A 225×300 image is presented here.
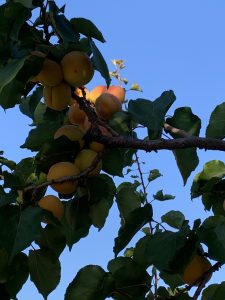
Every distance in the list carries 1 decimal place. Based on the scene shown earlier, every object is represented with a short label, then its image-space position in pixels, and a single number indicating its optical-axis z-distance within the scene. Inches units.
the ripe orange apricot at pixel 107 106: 76.5
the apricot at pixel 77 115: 75.9
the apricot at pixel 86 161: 67.6
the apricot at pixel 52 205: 65.8
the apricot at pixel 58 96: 68.2
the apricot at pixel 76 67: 64.4
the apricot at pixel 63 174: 64.6
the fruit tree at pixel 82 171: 60.8
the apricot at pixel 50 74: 64.4
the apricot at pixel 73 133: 68.7
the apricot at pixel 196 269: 67.6
